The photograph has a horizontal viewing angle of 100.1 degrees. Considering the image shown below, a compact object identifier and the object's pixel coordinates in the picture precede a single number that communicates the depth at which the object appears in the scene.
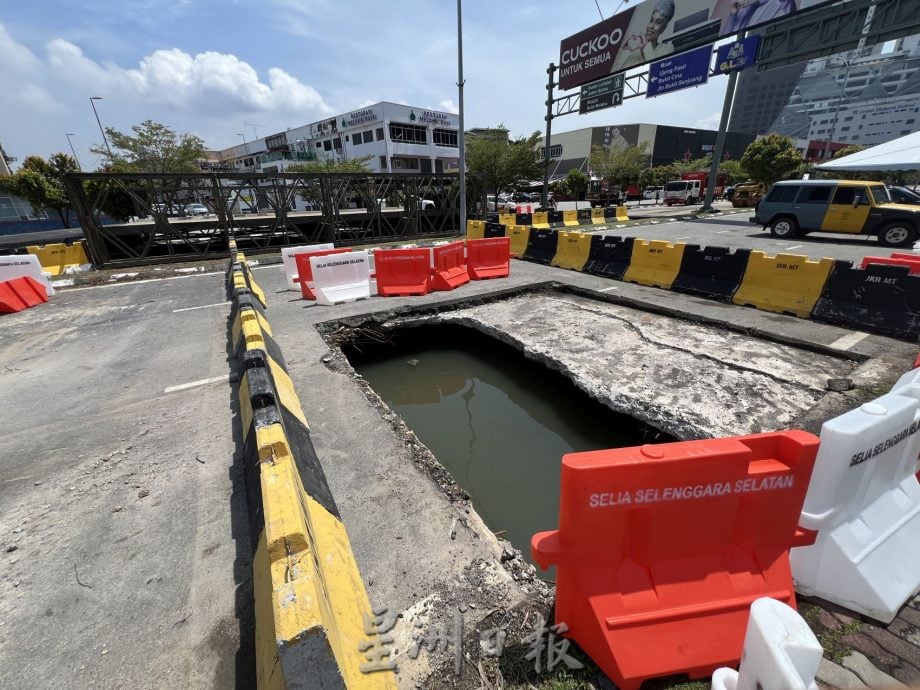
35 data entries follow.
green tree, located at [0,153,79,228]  22.34
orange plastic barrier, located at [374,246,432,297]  8.66
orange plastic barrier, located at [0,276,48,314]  8.44
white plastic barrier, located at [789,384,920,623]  2.13
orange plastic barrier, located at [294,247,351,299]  8.62
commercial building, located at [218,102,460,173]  52.22
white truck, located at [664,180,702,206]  37.91
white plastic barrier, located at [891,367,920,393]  2.78
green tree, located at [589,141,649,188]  42.91
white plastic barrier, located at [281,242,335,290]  9.37
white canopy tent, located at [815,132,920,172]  16.20
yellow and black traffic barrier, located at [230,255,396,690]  1.39
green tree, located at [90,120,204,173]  25.78
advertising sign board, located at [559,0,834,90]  17.41
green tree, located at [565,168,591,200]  42.06
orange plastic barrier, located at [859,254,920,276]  5.79
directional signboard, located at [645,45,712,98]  18.84
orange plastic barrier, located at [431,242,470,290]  9.02
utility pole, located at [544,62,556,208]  22.31
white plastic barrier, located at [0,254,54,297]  9.33
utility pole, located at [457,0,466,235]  15.34
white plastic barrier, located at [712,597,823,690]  1.27
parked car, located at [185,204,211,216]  34.06
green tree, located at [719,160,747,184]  53.41
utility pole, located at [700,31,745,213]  20.97
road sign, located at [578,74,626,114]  21.31
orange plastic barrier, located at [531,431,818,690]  1.90
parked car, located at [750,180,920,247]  13.06
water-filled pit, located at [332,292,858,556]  4.12
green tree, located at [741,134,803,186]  29.50
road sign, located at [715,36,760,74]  18.41
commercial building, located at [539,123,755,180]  66.56
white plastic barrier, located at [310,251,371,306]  8.20
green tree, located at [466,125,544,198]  32.62
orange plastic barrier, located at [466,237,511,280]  10.00
